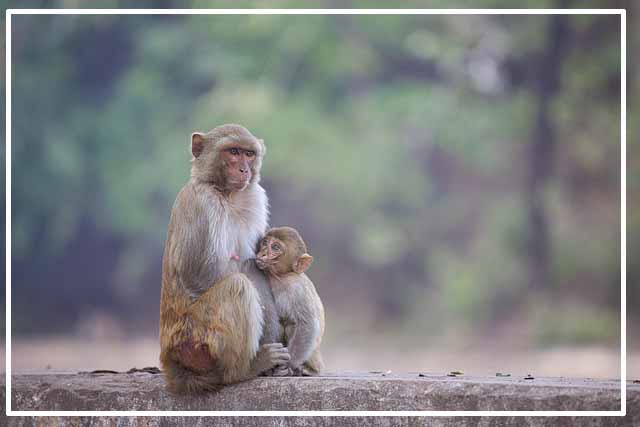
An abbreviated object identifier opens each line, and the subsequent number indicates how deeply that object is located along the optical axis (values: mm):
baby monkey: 13352
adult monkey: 12766
